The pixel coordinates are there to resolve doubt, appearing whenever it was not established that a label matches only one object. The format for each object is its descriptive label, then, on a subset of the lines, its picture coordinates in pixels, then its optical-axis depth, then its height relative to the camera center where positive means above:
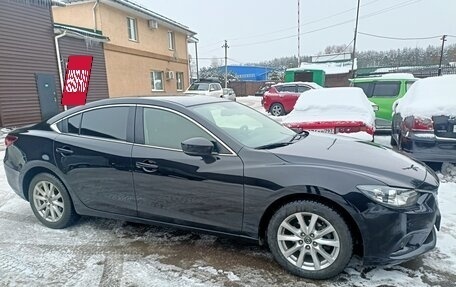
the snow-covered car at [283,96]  14.84 -0.72
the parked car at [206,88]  19.18 -0.36
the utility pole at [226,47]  40.34 +4.26
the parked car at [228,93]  22.55 -0.84
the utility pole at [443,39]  38.14 +4.33
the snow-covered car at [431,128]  4.65 -0.73
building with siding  11.05 +0.77
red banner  7.00 +0.07
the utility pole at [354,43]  27.61 +3.05
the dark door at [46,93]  12.34 -0.31
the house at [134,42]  15.46 +2.34
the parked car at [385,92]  9.03 -0.39
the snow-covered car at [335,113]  5.42 -0.63
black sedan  2.48 -0.84
